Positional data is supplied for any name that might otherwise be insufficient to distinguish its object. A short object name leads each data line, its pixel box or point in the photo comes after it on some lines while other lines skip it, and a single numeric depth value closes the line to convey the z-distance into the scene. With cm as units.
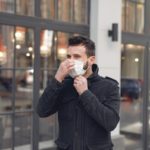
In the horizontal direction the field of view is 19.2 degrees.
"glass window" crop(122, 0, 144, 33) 837
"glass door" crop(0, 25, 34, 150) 598
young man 301
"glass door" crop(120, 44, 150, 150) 848
